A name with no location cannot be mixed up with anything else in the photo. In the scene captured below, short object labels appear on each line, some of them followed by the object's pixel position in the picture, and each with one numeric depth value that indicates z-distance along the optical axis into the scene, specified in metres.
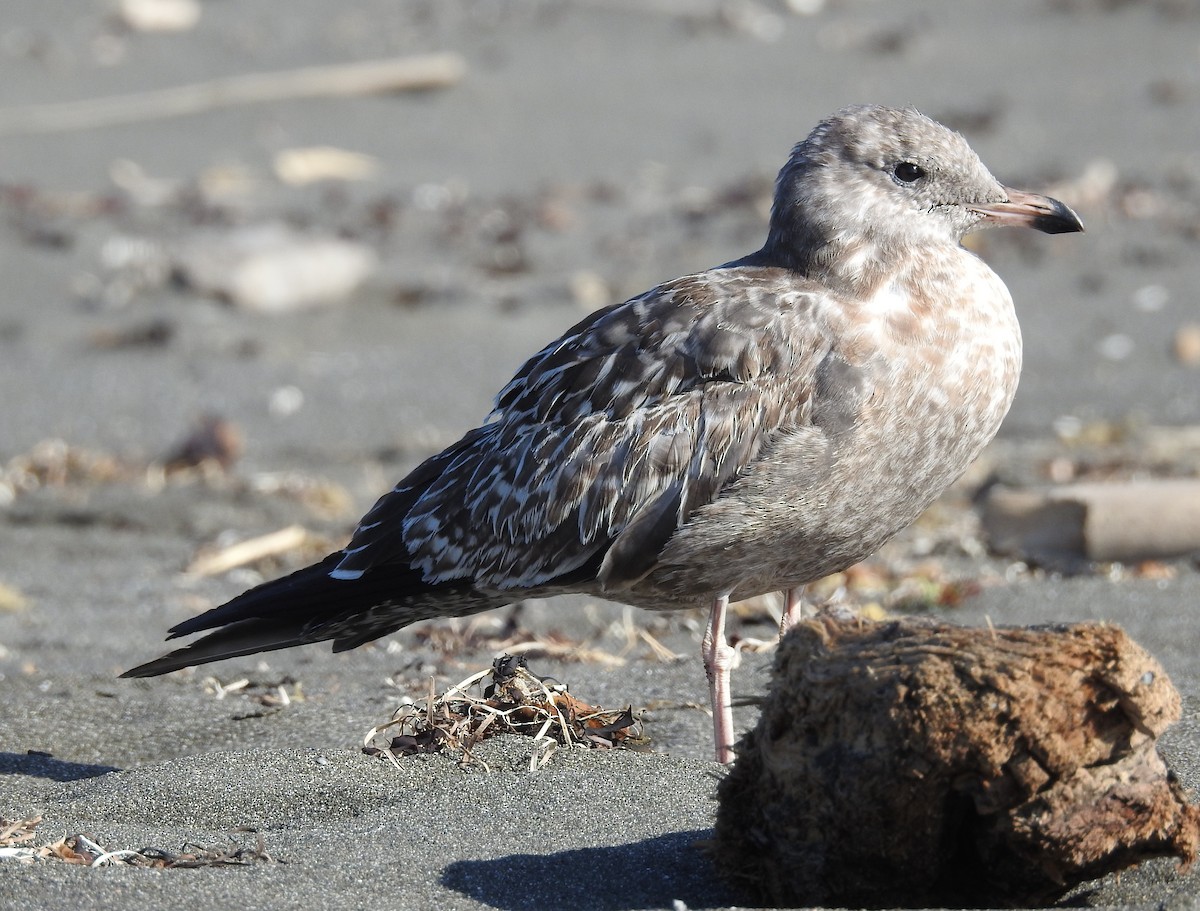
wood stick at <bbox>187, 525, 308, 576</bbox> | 13.91
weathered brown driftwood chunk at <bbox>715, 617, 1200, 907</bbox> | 5.98
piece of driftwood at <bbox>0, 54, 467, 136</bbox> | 26.19
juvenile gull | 8.65
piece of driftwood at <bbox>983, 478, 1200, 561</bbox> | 12.60
